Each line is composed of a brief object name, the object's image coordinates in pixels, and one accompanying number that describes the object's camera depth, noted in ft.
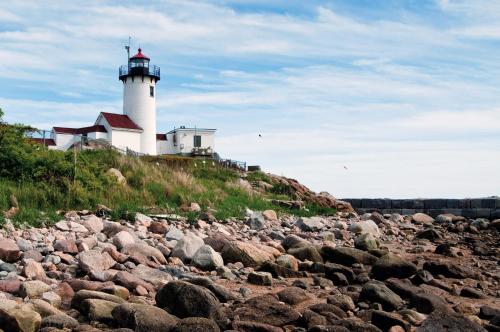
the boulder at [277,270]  26.89
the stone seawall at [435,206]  78.59
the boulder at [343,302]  21.49
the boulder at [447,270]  30.91
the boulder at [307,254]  30.71
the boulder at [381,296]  22.33
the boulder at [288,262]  27.91
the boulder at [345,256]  31.12
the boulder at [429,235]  49.24
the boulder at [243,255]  27.89
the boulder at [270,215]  47.24
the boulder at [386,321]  19.48
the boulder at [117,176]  45.80
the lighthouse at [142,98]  135.54
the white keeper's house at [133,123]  129.80
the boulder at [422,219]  64.98
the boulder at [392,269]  28.30
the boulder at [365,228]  45.52
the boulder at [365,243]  36.17
